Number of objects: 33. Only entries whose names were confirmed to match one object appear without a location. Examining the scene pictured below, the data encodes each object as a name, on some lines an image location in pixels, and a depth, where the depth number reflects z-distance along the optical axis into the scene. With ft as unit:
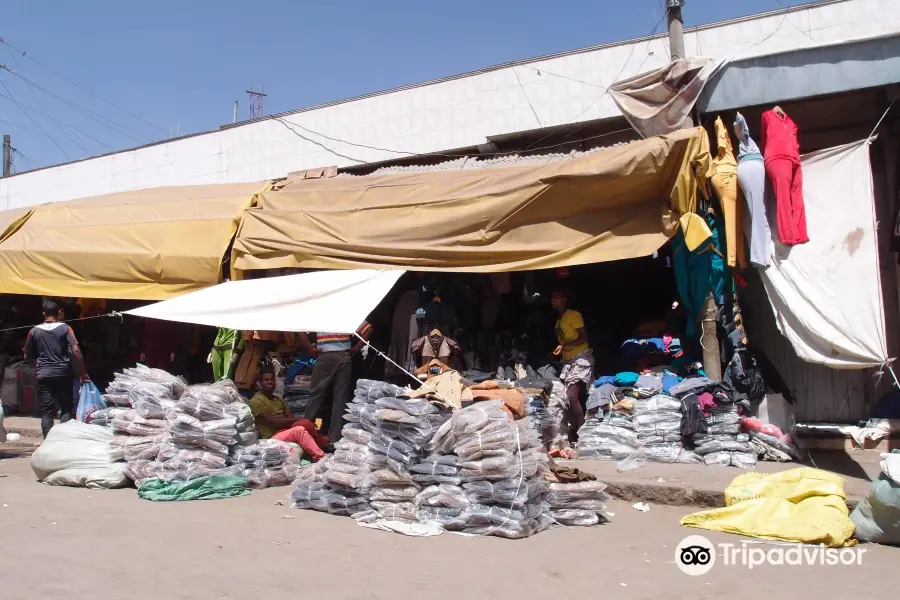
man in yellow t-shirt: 26.45
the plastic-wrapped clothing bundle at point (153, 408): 23.70
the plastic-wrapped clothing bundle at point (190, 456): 22.63
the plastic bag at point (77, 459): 23.32
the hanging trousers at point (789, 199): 22.22
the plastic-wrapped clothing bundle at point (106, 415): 24.26
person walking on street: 28.27
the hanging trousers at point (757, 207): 22.57
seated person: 25.48
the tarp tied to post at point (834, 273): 21.33
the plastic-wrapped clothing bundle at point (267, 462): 23.40
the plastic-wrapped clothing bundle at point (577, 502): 18.69
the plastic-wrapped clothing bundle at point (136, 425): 23.52
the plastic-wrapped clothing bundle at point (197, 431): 22.64
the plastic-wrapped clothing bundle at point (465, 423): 18.60
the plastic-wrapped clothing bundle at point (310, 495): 20.39
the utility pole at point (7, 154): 103.45
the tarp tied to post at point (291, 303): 22.47
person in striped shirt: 26.40
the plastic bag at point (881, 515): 15.98
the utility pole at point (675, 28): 27.96
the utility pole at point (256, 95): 83.82
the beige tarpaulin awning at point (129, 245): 29.63
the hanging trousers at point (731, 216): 23.27
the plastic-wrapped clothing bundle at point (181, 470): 22.40
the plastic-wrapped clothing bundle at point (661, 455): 23.59
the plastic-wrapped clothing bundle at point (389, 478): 18.98
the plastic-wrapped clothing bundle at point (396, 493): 19.02
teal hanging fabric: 24.63
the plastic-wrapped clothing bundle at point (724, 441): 23.00
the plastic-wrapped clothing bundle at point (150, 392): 23.85
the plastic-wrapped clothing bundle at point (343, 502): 19.76
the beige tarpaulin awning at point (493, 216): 23.21
